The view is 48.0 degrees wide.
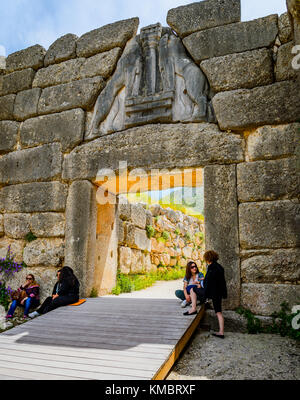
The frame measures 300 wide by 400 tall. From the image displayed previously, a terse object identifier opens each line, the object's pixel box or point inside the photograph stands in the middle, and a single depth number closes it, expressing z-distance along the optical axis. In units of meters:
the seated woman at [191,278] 4.38
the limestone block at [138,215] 8.27
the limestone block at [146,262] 8.67
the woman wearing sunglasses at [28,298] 4.93
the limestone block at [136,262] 7.81
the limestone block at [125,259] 7.15
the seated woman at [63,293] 4.53
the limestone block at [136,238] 7.80
